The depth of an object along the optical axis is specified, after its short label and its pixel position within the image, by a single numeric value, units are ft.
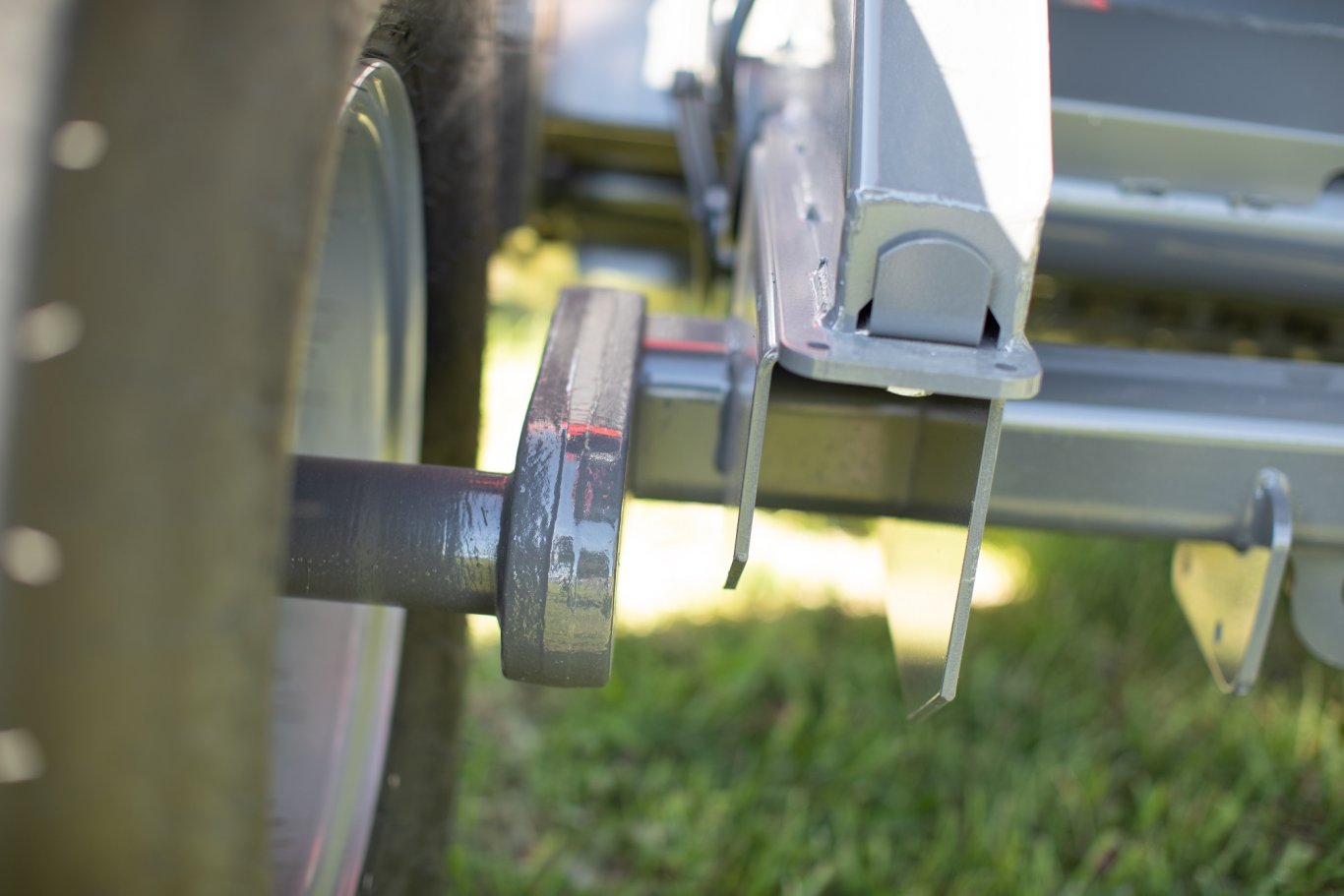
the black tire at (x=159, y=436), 1.58
